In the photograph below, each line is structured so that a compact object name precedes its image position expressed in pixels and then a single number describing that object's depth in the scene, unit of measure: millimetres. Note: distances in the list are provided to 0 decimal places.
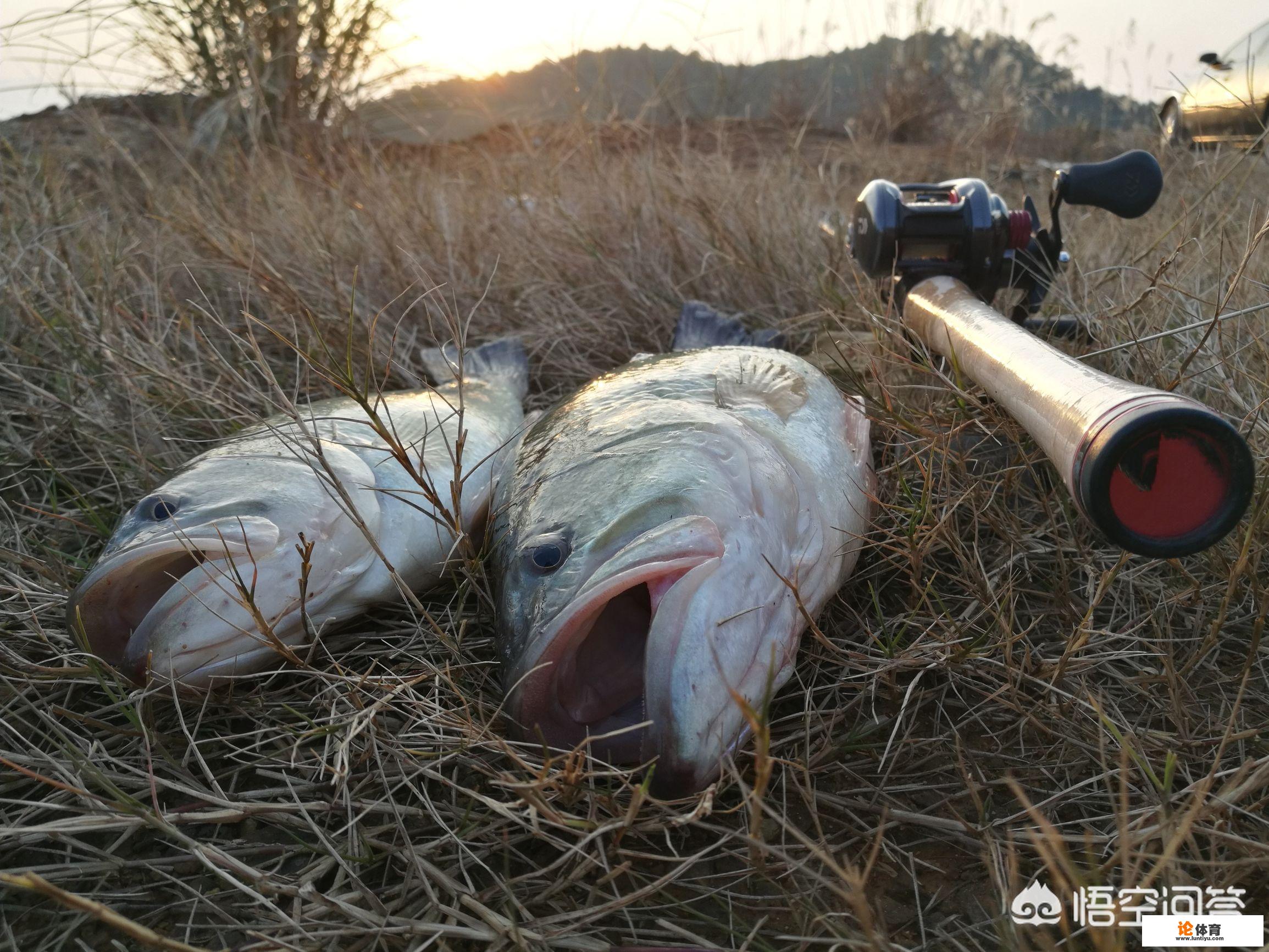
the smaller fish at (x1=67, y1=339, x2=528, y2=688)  250
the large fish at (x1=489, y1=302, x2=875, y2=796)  206
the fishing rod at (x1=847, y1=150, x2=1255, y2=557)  167
